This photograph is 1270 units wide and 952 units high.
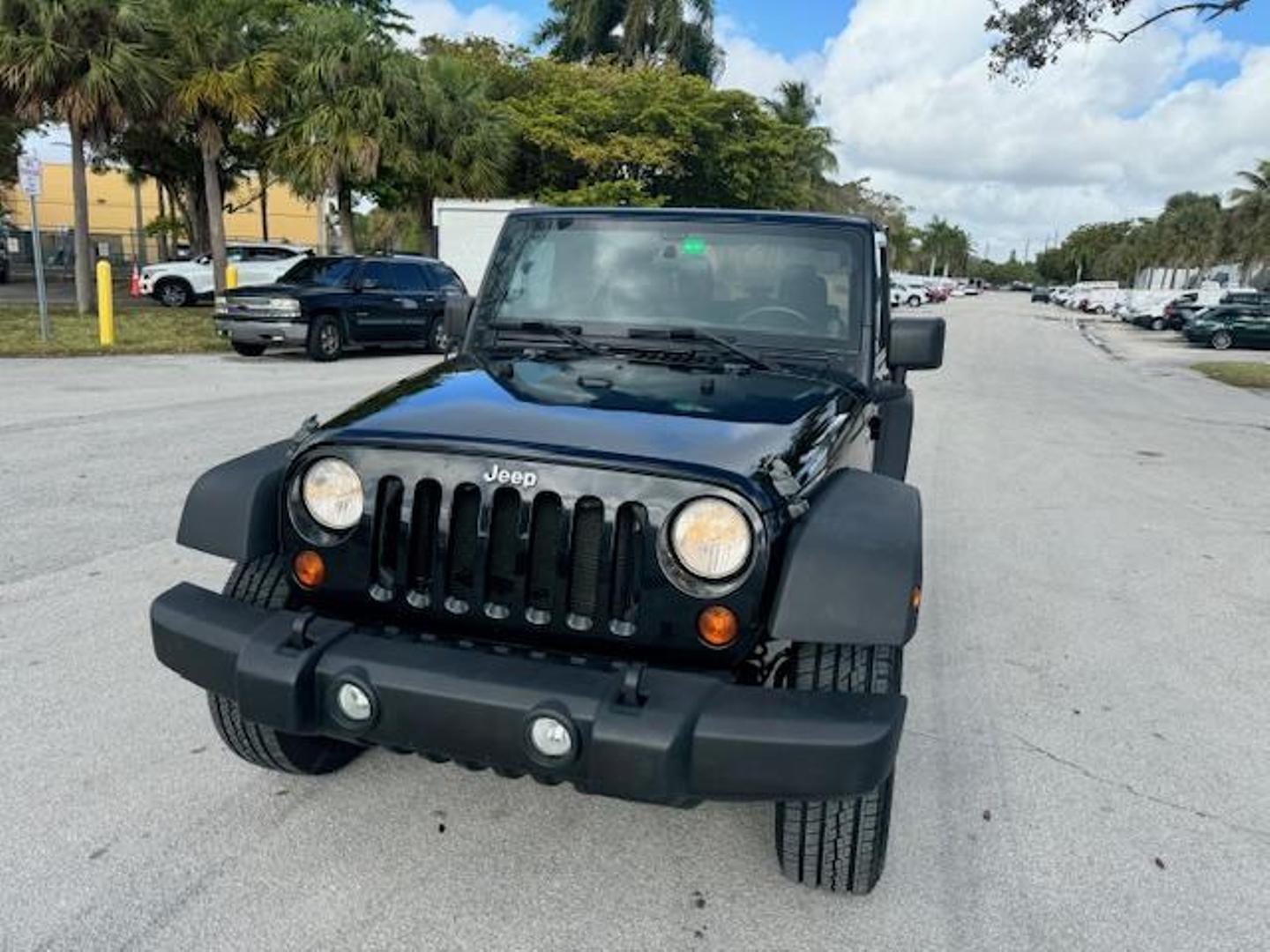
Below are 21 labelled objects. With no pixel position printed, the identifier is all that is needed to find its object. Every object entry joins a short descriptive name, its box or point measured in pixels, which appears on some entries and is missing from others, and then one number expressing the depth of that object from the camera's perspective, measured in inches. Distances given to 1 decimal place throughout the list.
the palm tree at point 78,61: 636.7
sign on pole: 546.3
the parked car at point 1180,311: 1421.0
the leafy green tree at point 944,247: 5344.5
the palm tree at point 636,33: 1579.7
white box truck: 902.4
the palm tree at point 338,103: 788.6
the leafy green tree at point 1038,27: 573.6
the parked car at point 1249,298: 1186.0
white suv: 973.2
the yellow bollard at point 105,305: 595.6
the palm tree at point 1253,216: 2249.0
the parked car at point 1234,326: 1148.5
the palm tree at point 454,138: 903.1
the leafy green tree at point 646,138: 1301.7
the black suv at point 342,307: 584.7
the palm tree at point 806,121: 1843.0
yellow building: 2281.0
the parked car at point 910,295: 1906.1
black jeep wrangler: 85.0
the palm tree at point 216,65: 695.1
